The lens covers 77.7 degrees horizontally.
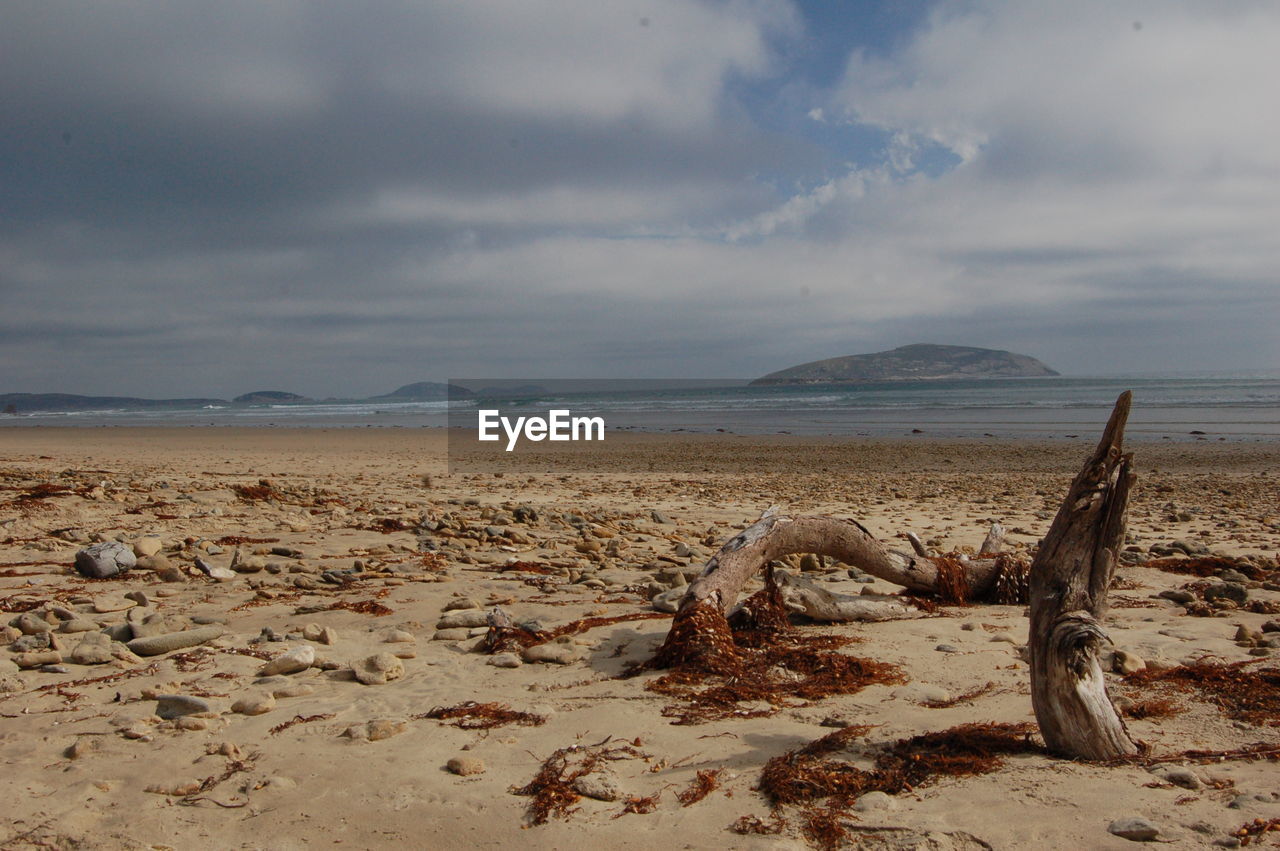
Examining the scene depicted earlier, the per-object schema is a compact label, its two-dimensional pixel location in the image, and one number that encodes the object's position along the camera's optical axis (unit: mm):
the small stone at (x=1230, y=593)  6008
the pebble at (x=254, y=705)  4016
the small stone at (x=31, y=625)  5105
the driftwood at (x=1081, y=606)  3168
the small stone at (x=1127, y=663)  4289
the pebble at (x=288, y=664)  4586
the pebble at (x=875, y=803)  2973
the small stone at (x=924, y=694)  4109
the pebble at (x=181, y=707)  3938
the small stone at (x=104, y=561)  6695
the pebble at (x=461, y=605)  6078
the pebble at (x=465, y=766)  3396
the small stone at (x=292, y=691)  4273
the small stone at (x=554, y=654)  4863
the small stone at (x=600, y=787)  3184
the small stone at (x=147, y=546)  7176
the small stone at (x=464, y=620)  5574
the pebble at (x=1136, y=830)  2635
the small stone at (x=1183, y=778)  2953
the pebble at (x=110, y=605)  5754
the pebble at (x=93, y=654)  4586
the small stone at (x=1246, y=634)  4882
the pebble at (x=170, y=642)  4805
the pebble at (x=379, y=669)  4516
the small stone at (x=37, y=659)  4523
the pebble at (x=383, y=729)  3736
